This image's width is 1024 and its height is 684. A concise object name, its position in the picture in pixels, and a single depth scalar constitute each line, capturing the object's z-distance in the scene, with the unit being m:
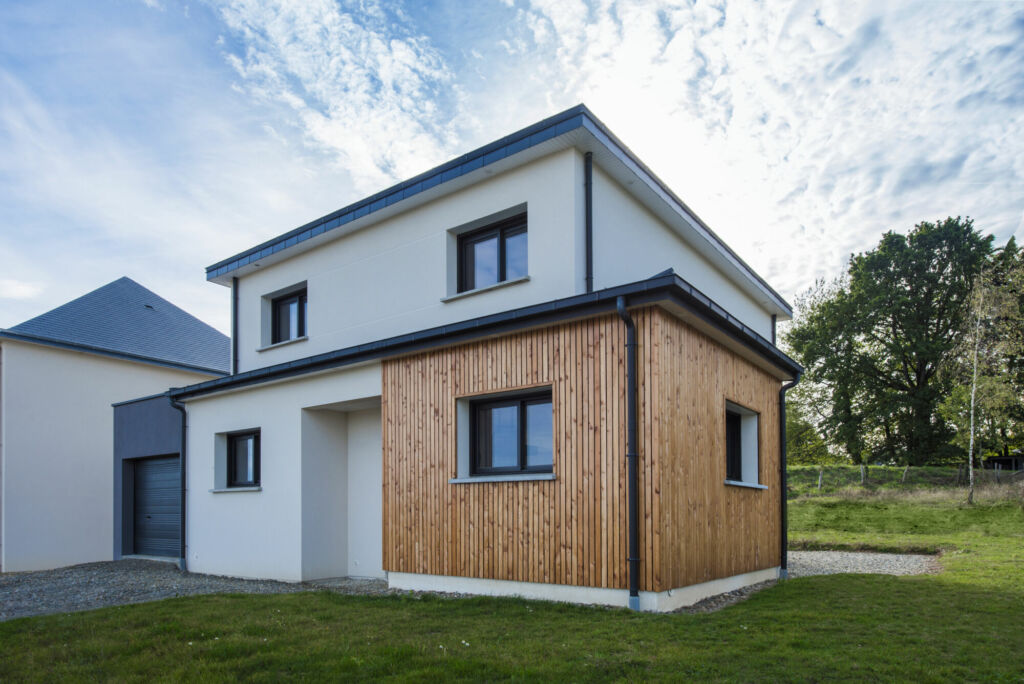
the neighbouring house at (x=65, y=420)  15.71
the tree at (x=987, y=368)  24.73
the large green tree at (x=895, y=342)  34.12
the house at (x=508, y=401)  7.31
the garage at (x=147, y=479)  14.62
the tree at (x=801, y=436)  38.47
